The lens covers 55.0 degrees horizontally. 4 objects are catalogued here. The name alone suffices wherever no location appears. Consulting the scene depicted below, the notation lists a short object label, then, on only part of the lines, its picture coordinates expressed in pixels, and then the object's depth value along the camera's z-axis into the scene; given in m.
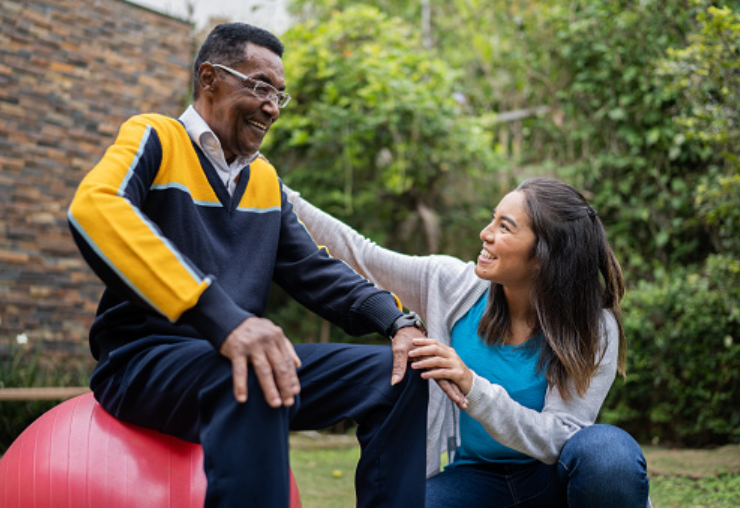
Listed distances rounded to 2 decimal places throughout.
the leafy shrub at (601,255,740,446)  5.08
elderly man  1.59
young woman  2.23
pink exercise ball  1.92
